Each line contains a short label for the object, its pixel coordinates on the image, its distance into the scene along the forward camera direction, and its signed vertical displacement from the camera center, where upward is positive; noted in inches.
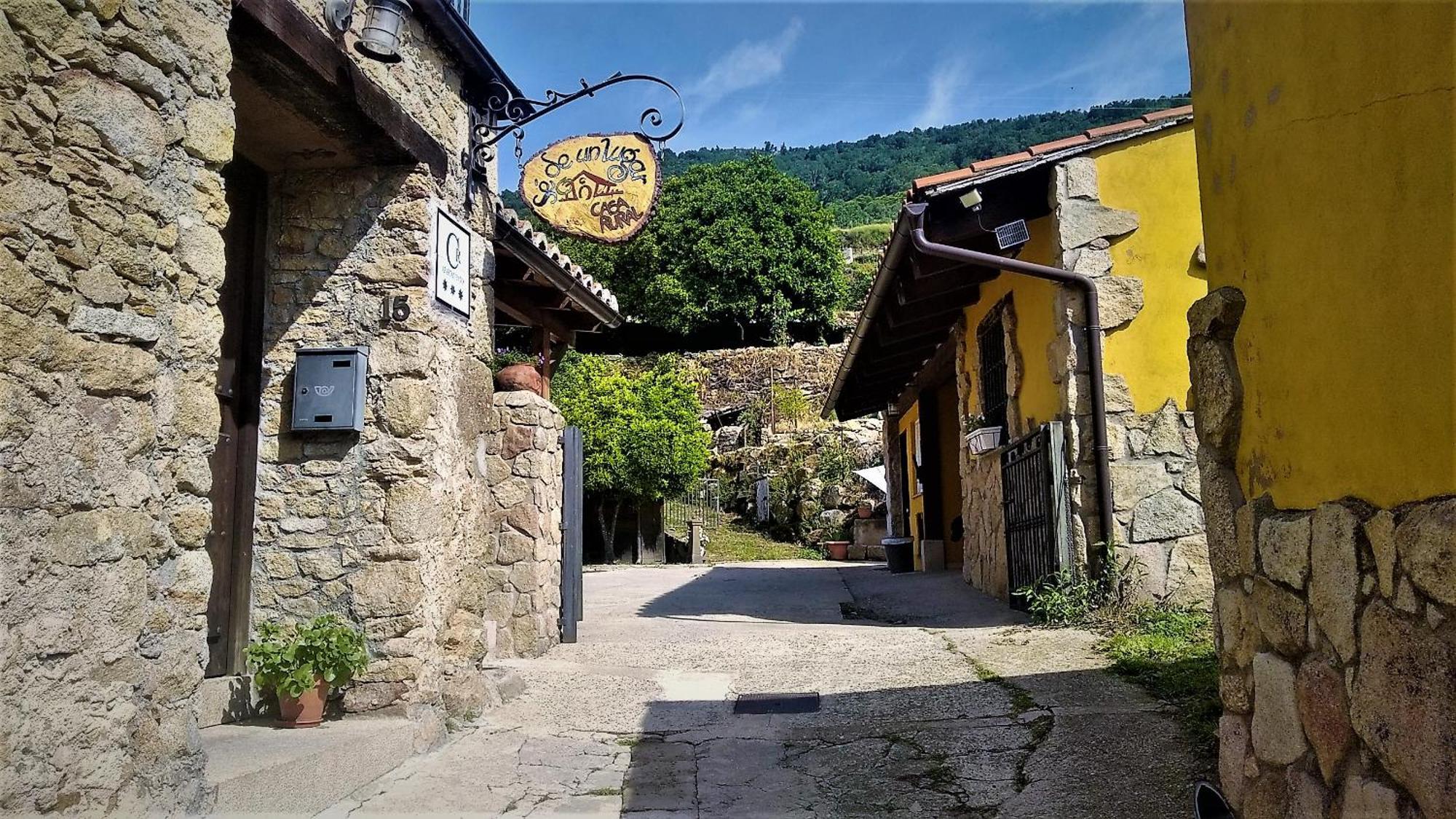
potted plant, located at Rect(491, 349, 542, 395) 285.4 +45.0
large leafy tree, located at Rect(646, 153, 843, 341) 1245.7 +349.0
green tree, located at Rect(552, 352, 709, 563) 797.2 +74.8
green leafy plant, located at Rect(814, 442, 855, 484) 882.1 +54.2
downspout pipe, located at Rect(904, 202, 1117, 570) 250.2 +56.3
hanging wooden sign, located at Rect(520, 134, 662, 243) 215.0 +77.1
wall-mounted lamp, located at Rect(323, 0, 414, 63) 154.8 +82.7
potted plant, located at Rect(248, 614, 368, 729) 156.3 -22.4
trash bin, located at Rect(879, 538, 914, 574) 553.6 -18.1
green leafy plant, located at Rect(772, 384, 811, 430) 997.2 +122.9
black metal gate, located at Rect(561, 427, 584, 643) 287.1 -2.2
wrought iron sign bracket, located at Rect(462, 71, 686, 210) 206.8 +90.4
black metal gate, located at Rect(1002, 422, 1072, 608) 256.8 +4.1
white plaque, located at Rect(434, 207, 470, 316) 185.9 +53.1
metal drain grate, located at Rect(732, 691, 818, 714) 194.2 -37.1
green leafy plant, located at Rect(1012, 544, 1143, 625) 244.2 -18.8
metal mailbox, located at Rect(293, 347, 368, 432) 171.2 +25.4
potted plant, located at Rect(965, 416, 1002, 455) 342.3 +30.4
